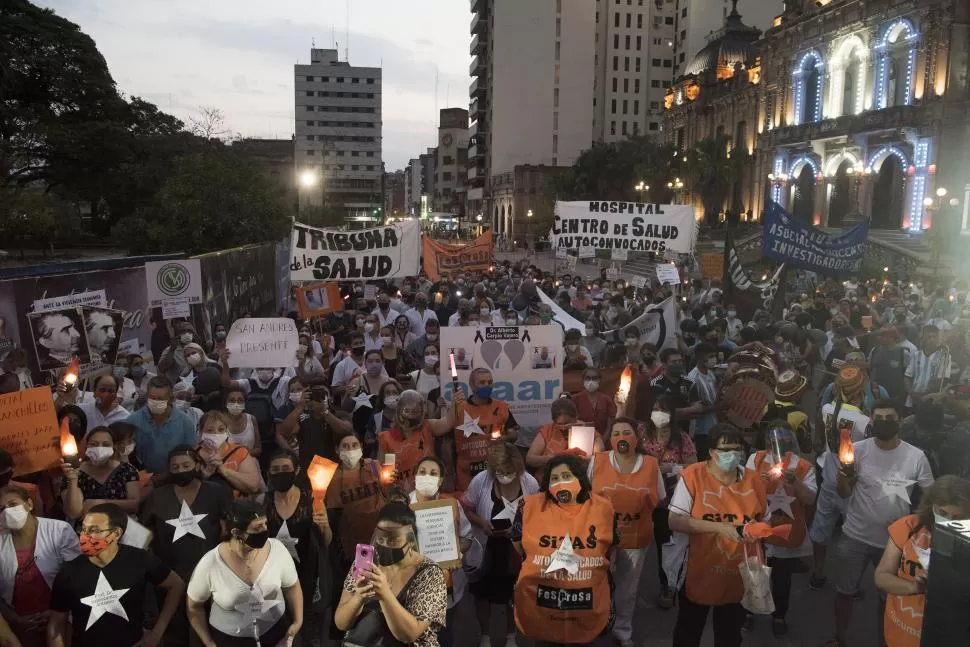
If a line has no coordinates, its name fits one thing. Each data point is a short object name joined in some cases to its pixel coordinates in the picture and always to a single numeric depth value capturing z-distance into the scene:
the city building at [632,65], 97.19
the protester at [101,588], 4.20
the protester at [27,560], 4.32
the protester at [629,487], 5.37
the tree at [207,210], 22.66
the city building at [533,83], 88.62
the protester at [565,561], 4.43
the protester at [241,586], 4.07
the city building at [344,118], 126.25
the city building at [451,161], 124.54
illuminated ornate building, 38.38
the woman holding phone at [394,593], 3.51
